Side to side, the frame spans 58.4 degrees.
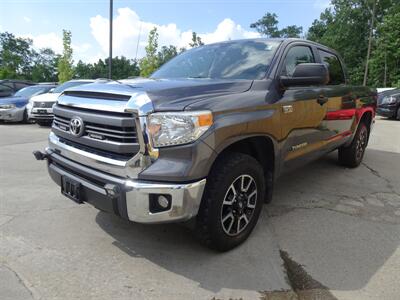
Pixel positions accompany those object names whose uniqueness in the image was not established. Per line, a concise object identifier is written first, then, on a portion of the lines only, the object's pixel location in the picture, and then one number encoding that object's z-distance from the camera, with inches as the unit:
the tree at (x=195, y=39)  1430.9
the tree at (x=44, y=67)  2694.9
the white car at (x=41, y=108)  428.1
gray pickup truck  97.3
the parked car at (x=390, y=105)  550.6
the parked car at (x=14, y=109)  467.8
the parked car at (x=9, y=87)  598.5
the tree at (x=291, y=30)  2659.0
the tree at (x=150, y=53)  826.2
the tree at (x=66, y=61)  970.7
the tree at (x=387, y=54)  1196.5
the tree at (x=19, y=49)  2529.0
